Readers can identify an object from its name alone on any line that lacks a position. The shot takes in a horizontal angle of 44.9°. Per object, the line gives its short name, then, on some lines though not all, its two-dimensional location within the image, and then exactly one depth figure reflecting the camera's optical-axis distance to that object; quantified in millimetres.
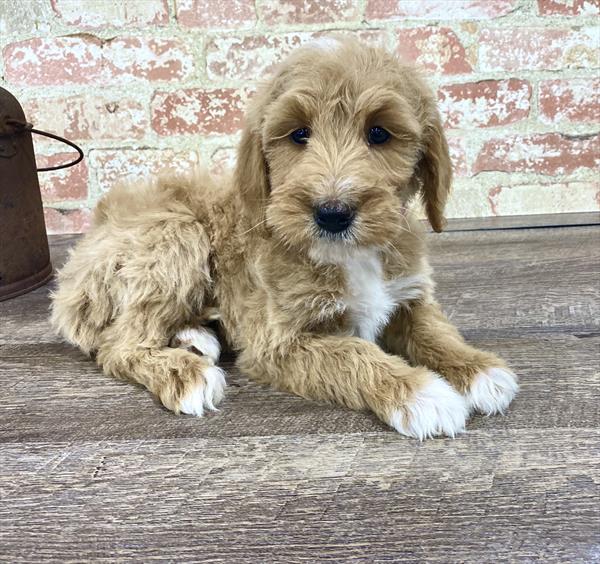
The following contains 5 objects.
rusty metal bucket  750
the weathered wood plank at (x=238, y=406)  485
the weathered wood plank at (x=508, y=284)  664
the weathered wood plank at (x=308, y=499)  350
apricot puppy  497
